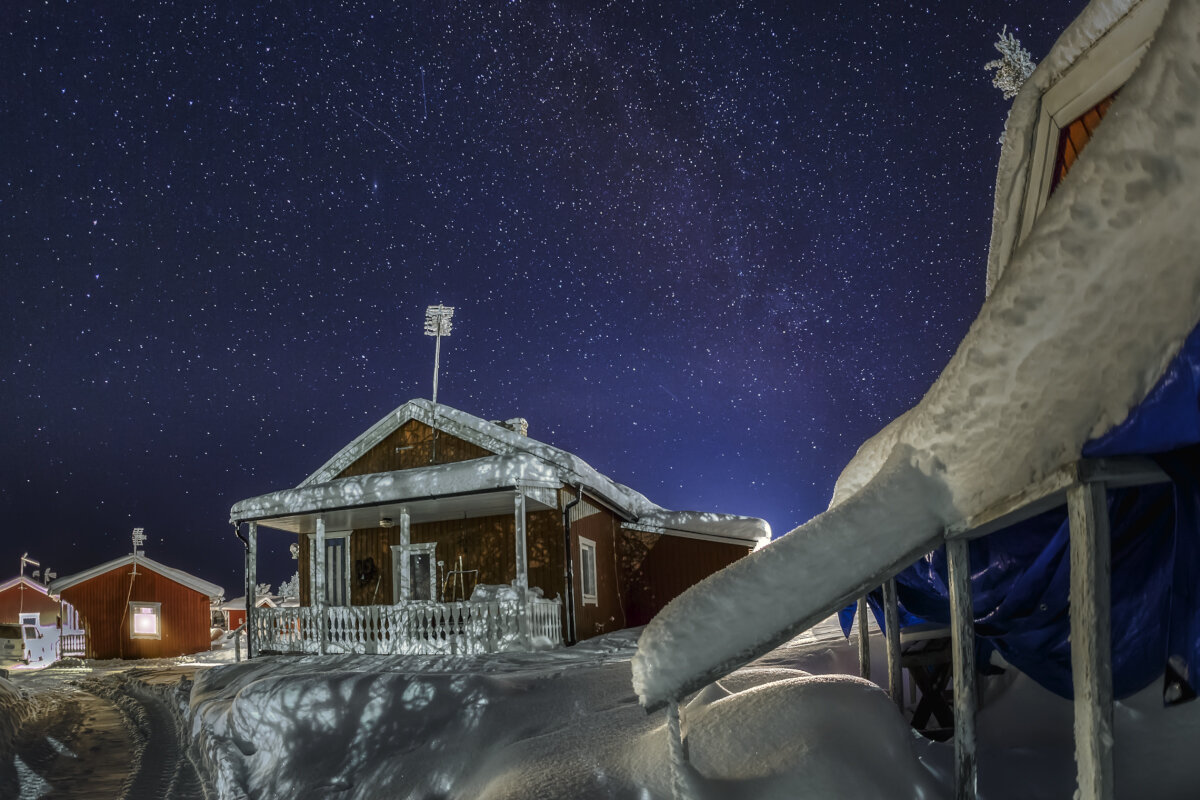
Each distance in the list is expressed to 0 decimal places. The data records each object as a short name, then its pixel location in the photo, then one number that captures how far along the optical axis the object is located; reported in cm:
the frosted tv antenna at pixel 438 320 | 2123
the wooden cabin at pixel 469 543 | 1391
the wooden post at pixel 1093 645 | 314
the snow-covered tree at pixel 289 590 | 5031
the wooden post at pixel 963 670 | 444
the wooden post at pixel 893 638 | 659
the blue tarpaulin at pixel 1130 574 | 278
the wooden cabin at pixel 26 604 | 5053
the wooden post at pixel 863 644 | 757
